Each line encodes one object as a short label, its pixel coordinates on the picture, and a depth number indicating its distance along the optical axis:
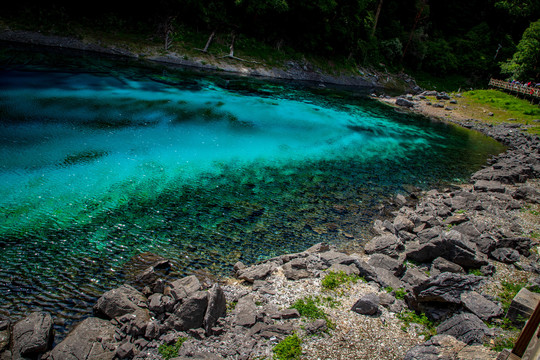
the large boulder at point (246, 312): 7.98
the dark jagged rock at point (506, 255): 11.35
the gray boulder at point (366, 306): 8.63
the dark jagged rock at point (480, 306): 8.31
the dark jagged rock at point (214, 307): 7.65
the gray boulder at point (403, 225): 13.99
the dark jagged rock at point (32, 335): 6.91
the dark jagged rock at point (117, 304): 8.00
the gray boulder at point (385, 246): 12.00
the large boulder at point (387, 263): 10.68
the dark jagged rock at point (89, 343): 6.93
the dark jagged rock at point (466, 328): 7.54
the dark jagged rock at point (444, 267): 10.49
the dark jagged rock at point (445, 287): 8.52
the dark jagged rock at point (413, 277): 9.95
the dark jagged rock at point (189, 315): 7.66
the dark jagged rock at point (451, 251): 10.88
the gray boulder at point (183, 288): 8.29
